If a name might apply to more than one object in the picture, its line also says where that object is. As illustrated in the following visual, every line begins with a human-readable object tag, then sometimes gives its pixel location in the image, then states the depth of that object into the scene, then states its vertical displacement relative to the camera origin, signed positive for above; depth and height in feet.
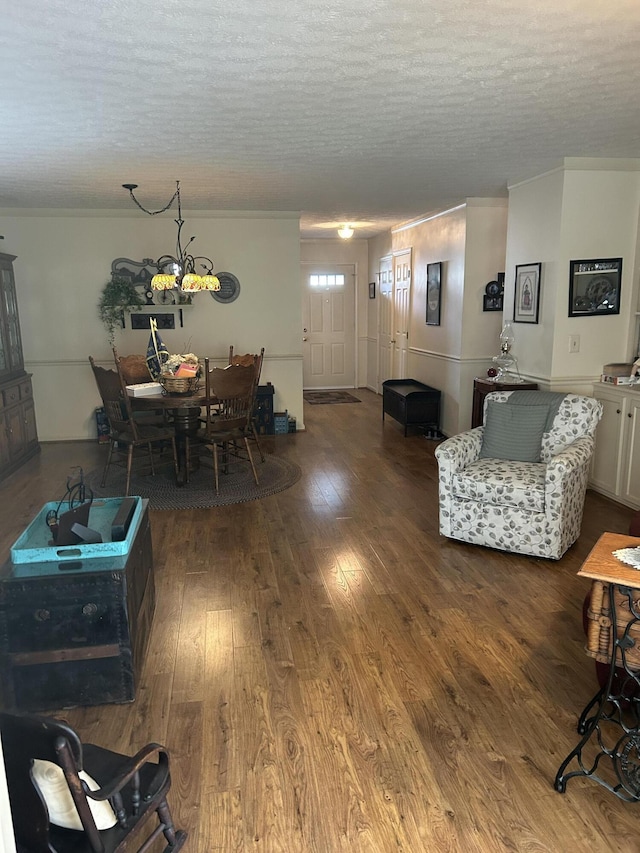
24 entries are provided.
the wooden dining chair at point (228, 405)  15.71 -2.73
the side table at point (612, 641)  5.82 -3.32
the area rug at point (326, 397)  30.54 -4.82
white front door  32.68 -1.22
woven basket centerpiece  16.49 -2.13
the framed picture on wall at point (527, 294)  16.20 +0.17
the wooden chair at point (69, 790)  3.99 -3.54
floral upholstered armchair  11.50 -3.39
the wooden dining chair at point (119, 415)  15.81 -2.93
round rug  15.52 -4.91
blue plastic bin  7.56 -3.05
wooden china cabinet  18.26 -2.70
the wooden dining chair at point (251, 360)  18.22 -1.79
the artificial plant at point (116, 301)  21.21 +0.17
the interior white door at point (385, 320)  28.96 -0.86
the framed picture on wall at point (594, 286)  15.19 +0.33
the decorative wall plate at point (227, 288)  22.21 +0.59
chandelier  16.66 +0.72
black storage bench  22.12 -3.83
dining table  15.79 -2.72
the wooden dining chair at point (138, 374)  18.33 -2.13
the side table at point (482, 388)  16.43 -2.46
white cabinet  14.07 -3.49
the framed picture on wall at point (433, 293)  22.54 +0.32
